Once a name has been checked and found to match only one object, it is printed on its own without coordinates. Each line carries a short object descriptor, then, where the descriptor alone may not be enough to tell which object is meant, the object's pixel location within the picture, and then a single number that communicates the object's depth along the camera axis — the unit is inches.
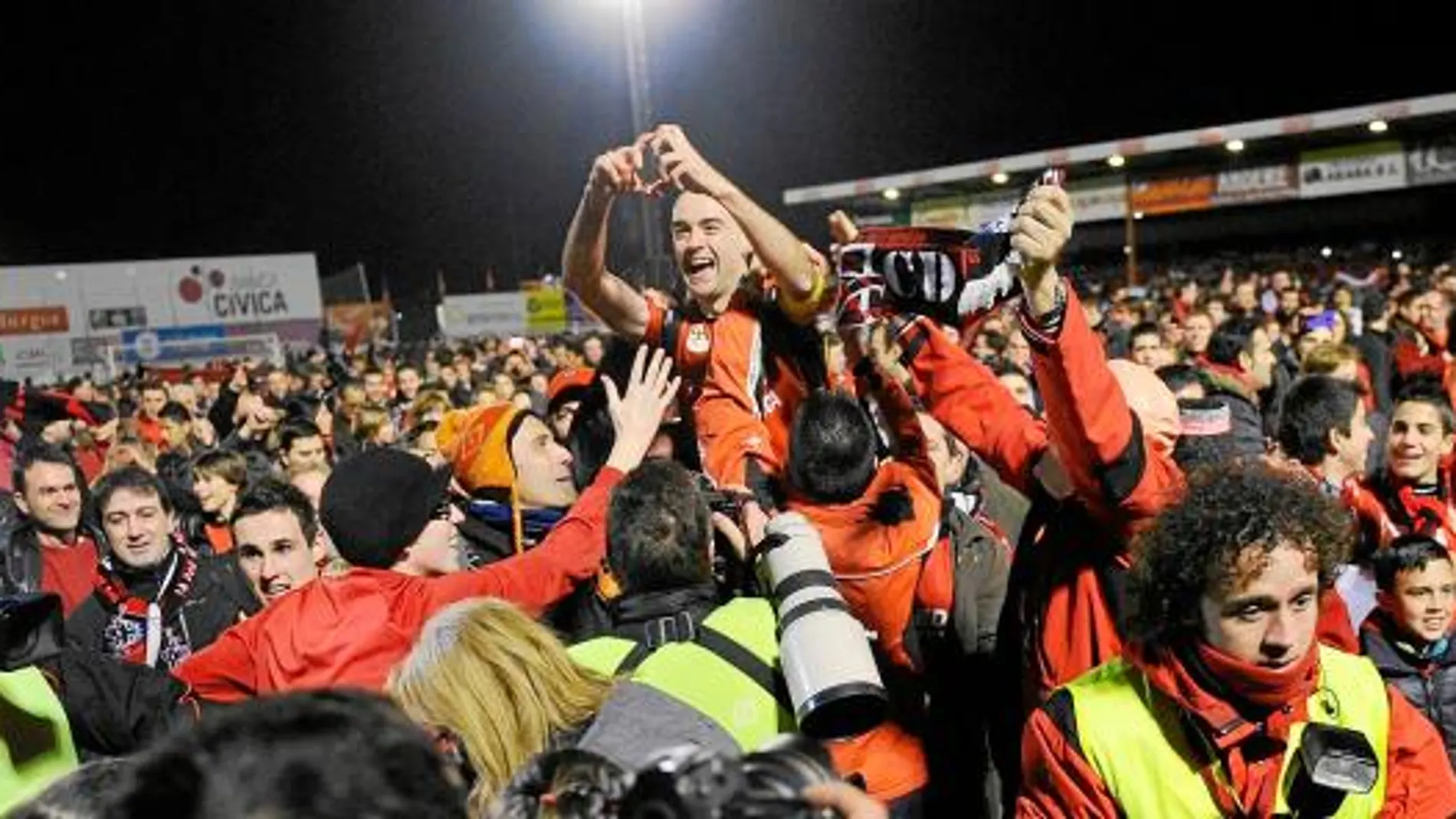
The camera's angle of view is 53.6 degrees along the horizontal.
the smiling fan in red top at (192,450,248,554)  264.2
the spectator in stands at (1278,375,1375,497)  206.4
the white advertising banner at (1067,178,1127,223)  1200.8
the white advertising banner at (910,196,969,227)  1159.6
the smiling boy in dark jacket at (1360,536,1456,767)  149.9
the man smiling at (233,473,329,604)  183.5
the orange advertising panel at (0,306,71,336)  1135.0
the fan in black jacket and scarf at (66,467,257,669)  192.2
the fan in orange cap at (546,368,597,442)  203.3
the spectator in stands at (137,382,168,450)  464.8
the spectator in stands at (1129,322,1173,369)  360.2
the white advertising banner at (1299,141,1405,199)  1098.7
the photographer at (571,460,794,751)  115.0
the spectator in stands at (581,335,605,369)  518.6
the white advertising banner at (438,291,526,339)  1306.6
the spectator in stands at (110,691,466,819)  46.1
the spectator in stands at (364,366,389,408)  512.7
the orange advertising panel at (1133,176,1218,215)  1210.6
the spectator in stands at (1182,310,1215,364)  404.2
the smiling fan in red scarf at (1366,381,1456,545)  197.0
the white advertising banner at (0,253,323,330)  1166.3
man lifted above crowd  178.1
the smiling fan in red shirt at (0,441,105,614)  232.5
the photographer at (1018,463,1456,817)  94.3
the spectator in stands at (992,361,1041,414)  299.2
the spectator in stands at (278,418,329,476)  282.0
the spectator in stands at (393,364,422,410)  568.1
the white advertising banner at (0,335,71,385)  1107.3
